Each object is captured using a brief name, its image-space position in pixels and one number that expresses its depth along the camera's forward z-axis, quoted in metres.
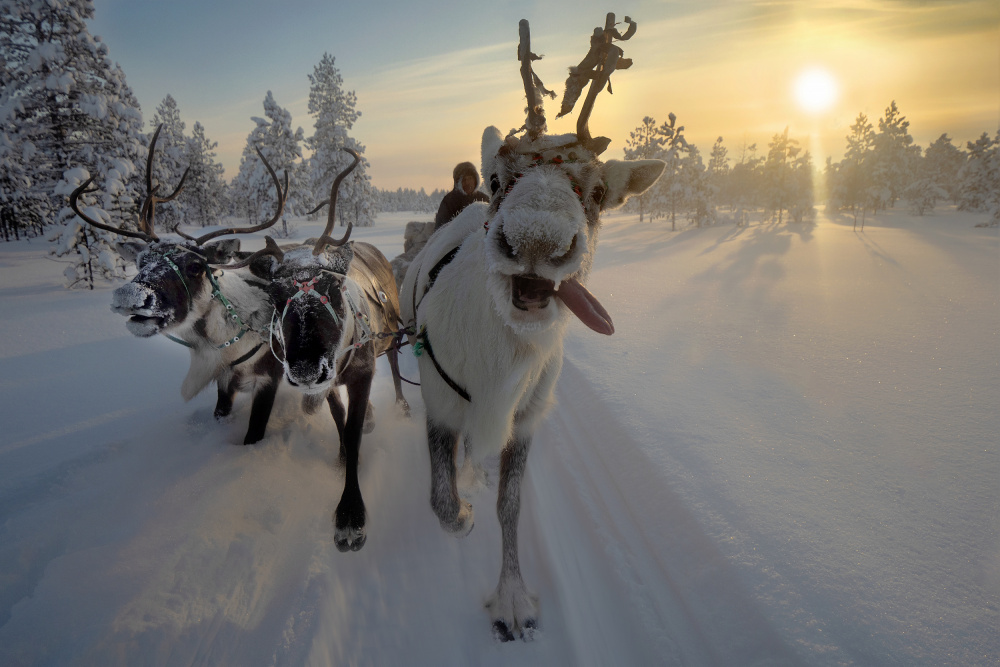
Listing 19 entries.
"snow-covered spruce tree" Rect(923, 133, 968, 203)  64.38
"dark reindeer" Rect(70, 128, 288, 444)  3.35
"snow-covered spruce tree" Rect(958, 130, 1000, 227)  46.00
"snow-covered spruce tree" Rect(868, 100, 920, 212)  52.84
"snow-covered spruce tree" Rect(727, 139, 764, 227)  83.88
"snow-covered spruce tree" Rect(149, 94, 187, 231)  29.83
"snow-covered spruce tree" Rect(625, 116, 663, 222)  50.75
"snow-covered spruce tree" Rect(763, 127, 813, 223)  50.75
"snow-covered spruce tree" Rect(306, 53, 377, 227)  34.69
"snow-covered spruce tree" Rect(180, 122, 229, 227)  45.99
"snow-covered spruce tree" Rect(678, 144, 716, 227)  47.09
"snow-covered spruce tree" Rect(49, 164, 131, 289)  12.95
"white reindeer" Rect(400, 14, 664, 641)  1.81
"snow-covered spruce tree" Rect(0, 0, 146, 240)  14.13
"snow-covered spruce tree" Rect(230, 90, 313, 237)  31.09
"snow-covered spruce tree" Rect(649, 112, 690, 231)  45.28
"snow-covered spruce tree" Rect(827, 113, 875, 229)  54.38
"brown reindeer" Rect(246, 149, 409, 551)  2.89
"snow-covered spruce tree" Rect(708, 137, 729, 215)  86.50
